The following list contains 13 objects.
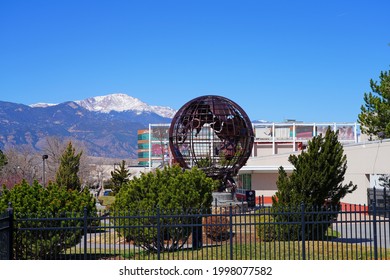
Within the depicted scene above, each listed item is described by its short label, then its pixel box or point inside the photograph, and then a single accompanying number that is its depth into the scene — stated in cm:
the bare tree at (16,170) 5885
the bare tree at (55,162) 7962
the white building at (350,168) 4156
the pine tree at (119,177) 6241
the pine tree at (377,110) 4816
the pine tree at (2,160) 7071
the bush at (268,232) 2248
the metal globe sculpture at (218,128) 3744
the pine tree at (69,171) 5222
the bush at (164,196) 2034
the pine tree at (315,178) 2256
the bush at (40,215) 1780
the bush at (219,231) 2420
